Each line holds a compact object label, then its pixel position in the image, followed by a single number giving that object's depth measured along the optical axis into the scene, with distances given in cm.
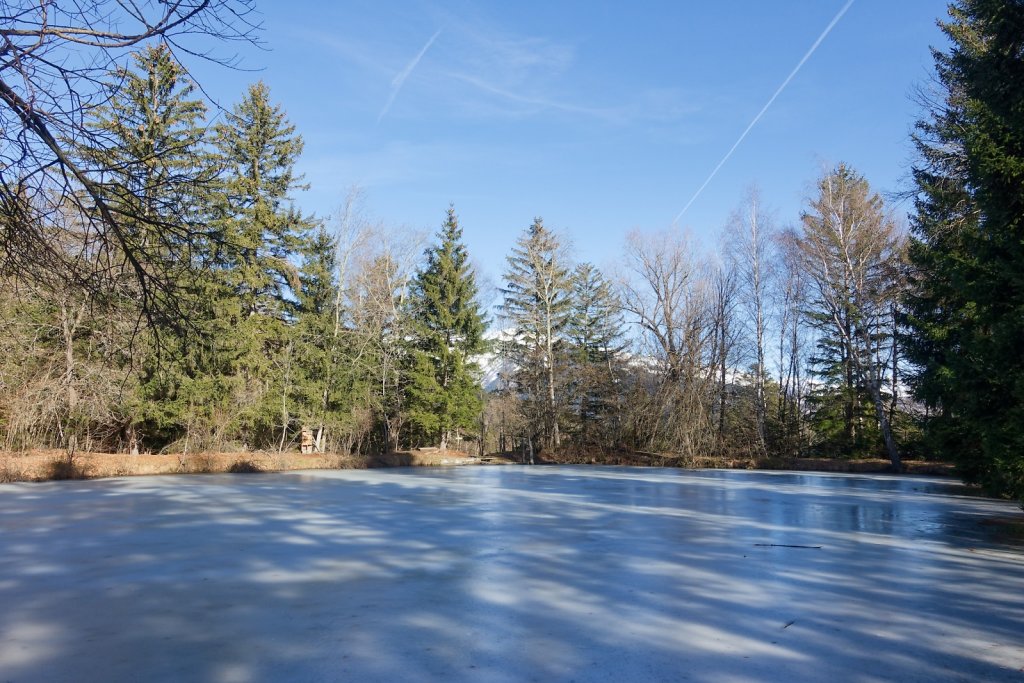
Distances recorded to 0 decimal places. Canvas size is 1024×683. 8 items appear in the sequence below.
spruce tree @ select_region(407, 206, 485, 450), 2391
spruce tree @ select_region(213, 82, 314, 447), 1914
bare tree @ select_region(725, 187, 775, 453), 2467
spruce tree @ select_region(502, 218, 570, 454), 2473
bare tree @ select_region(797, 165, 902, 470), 1998
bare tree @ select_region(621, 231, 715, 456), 2167
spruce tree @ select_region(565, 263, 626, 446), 2441
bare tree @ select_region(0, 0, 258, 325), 251
